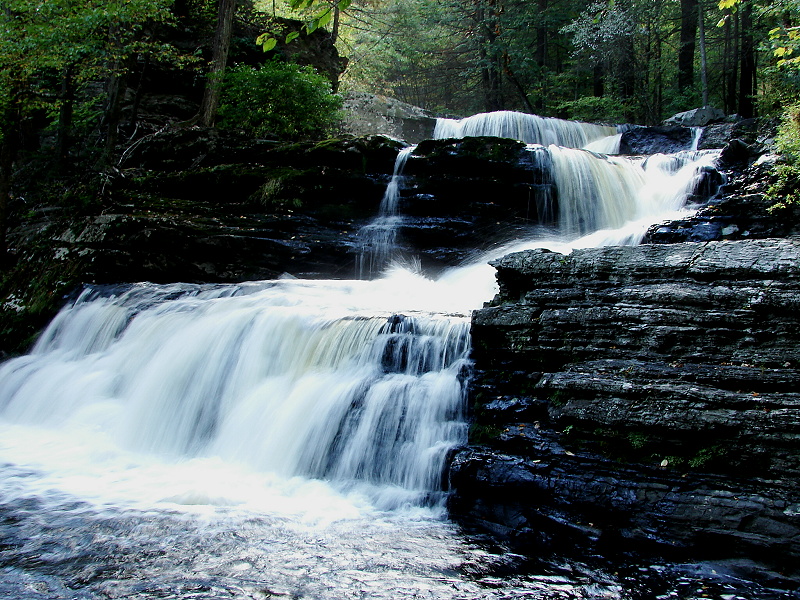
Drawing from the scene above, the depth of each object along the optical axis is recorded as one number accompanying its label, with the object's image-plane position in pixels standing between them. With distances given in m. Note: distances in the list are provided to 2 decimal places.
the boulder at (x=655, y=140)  14.34
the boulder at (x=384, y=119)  19.12
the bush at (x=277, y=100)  14.04
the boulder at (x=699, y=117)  15.44
